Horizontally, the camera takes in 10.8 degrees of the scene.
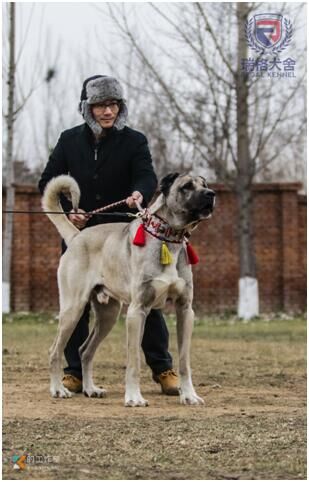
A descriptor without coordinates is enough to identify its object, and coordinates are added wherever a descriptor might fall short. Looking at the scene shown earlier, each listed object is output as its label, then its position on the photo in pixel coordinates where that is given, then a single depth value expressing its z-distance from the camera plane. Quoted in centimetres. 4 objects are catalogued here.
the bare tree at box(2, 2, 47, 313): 3164
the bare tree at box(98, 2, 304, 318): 3119
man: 1309
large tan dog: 1155
